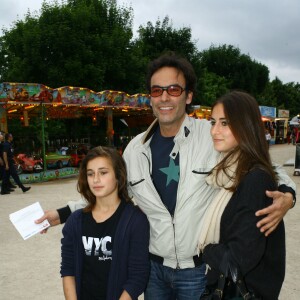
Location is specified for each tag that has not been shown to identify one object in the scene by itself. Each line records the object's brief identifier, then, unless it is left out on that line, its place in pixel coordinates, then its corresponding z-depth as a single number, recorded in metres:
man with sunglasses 1.84
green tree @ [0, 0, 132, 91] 17.77
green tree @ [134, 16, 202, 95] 25.41
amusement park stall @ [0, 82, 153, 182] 11.42
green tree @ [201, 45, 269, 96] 36.47
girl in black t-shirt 1.86
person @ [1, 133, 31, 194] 9.67
